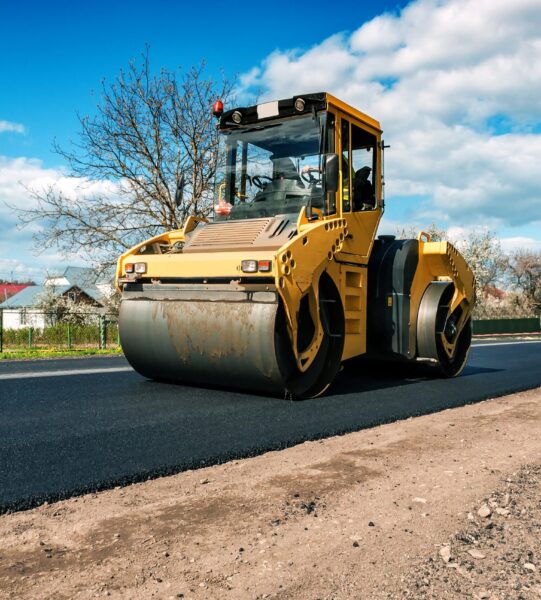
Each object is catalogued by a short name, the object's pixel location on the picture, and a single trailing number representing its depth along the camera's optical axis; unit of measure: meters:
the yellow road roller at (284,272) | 5.79
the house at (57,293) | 18.47
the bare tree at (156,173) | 17.64
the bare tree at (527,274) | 56.97
